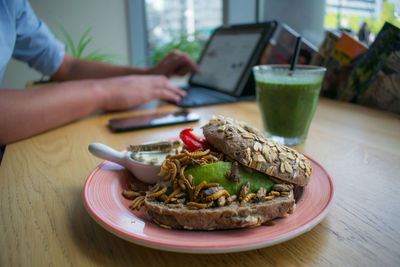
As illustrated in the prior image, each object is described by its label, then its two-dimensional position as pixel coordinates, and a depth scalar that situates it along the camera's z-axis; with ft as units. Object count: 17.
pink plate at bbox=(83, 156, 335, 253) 1.16
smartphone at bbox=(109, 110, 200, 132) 3.26
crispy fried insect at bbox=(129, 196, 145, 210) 1.65
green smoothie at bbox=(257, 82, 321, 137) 2.57
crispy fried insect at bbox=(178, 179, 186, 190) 1.56
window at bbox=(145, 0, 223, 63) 10.38
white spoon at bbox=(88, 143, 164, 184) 1.97
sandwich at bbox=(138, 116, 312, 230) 1.36
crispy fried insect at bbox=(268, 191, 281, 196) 1.50
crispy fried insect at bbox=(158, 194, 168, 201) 1.54
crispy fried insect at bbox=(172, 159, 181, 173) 1.64
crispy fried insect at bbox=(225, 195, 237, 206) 1.44
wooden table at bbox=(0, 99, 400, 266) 1.32
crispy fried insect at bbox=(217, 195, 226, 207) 1.41
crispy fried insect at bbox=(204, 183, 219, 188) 1.51
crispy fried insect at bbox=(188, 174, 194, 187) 1.56
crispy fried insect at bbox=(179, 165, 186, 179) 1.58
